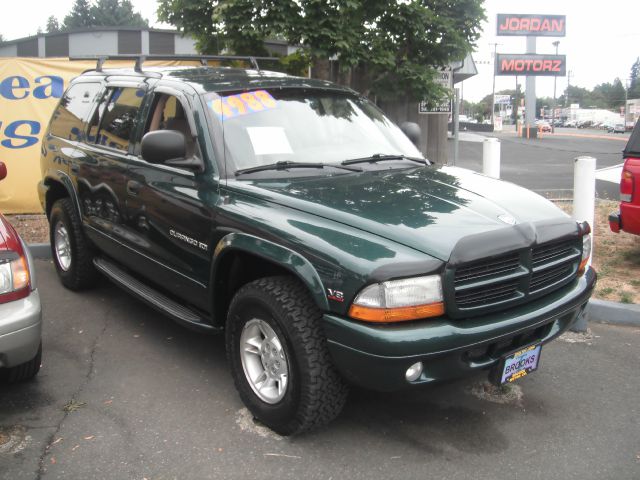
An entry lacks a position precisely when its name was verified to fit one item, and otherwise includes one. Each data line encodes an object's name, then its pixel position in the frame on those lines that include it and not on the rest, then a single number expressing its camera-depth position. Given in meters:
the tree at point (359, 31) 6.86
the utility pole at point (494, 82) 67.07
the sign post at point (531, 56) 50.72
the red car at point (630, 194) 5.78
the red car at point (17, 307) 3.24
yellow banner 8.55
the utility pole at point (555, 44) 54.67
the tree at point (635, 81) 110.93
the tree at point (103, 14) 74.50
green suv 2.85
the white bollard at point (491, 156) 5.94
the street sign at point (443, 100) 8.65
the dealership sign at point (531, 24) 50.72
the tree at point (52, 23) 107.84
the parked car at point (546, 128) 60.30
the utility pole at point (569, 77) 116.56
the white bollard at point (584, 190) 4.95
